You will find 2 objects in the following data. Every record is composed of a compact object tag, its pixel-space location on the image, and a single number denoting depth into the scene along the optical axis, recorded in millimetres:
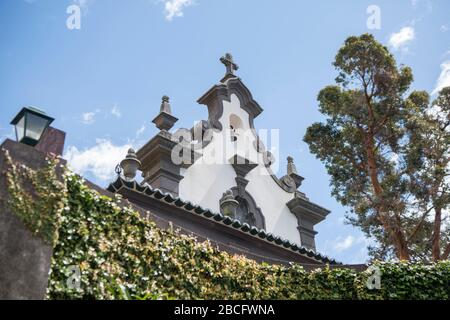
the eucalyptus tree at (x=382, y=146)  18156
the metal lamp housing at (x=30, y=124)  7824
